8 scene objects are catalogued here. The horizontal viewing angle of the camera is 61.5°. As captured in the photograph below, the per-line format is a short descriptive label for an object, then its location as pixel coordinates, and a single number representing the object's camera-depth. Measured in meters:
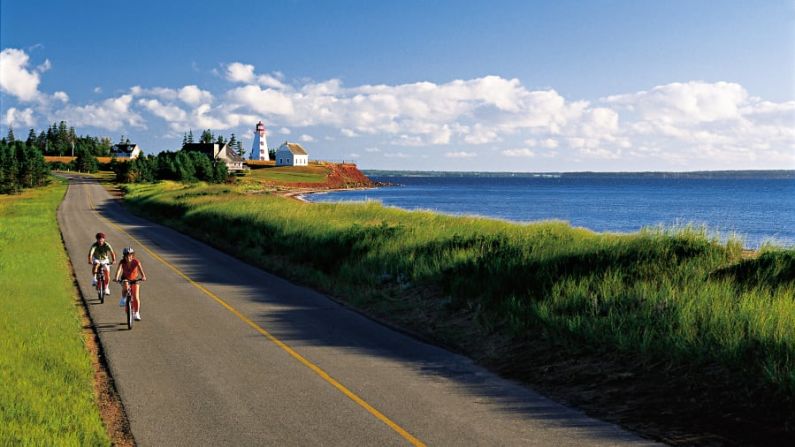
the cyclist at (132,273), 16.48
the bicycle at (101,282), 19.33
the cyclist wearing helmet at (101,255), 19.45
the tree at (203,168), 128.75
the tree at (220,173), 131.46
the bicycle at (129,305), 16.12
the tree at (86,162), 174.75
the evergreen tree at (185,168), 121.75
